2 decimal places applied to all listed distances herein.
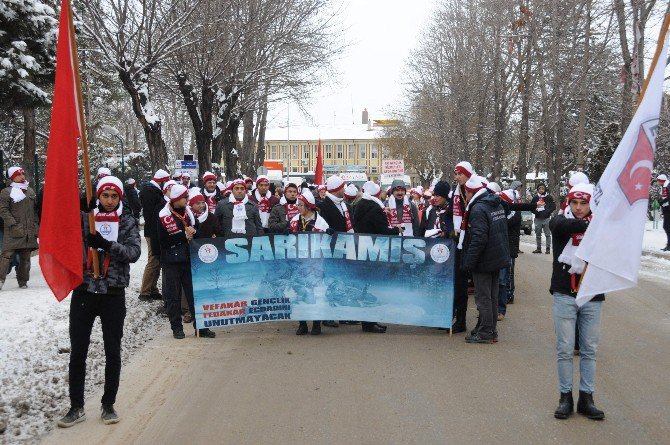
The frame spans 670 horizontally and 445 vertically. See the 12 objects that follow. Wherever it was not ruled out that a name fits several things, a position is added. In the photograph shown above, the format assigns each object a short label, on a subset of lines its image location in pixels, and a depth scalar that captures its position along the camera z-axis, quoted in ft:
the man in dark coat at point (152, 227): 37.11
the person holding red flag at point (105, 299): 19.53
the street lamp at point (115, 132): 88.42
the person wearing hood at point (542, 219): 64.97
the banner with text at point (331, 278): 32.19
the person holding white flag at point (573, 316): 19.77
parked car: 105.27
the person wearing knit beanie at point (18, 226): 39.70
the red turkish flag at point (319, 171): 80.84
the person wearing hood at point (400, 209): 50.16
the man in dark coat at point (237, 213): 37.42
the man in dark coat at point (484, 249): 29.60
